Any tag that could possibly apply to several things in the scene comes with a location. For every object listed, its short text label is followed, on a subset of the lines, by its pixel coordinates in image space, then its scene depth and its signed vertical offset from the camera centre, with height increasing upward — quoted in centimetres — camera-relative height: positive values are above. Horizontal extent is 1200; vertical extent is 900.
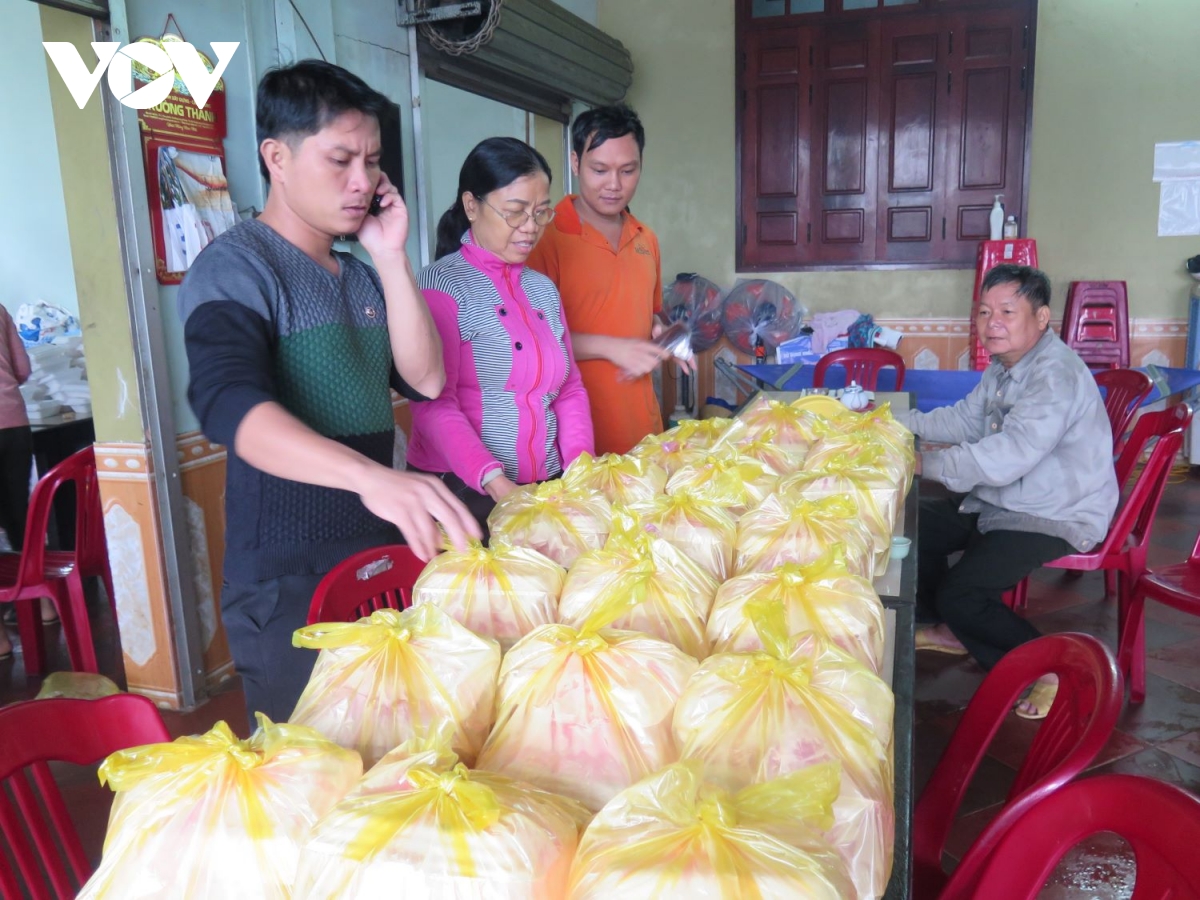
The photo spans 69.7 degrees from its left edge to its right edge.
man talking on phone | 119 -5
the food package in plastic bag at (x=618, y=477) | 149 -33
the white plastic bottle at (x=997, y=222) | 555 +36
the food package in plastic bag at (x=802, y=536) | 119 -35
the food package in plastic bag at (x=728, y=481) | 146 -34
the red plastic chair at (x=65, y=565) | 260 -83
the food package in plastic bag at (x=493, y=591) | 100 -35
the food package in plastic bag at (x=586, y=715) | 73 -37
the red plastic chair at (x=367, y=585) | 127 -45
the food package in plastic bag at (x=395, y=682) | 77 -35
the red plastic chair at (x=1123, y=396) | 365 -51
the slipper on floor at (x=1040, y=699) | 262 -128
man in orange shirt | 212 +4
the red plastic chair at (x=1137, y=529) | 257 -79
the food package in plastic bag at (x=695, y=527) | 123 -34
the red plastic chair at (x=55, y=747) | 94 -49
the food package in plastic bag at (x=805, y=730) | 67 -37
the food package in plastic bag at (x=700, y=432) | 187 -32
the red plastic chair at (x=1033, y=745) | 98 -59
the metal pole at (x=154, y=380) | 238 -22
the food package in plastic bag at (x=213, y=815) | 60 -36
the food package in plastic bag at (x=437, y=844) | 53 -35
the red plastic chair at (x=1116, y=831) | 76 -52
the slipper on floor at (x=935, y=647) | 305 -129
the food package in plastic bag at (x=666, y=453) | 169 -32
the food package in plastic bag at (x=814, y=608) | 93 -35
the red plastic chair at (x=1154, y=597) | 238 -90
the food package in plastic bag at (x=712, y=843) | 52 -35
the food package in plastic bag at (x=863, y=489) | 139 -34
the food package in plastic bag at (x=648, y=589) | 97 -35
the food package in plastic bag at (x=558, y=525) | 125 -34
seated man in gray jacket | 255 -57
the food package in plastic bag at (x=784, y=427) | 187 -31
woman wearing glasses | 175 -9
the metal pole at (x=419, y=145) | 363 +64
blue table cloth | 436 -52
